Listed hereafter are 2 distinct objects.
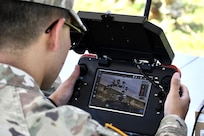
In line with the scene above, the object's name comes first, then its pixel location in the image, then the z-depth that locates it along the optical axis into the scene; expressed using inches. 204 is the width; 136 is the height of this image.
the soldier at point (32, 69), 33.6
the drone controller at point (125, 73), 47.2
